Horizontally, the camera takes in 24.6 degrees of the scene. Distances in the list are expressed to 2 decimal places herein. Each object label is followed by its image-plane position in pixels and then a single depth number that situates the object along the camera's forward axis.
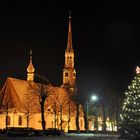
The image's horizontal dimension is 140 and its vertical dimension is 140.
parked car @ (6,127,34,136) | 47.07
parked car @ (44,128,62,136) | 51.92
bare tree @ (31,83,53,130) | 60.67
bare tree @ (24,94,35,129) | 75.08
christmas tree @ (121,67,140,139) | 33.82
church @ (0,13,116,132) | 75.44
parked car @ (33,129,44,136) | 50.21
